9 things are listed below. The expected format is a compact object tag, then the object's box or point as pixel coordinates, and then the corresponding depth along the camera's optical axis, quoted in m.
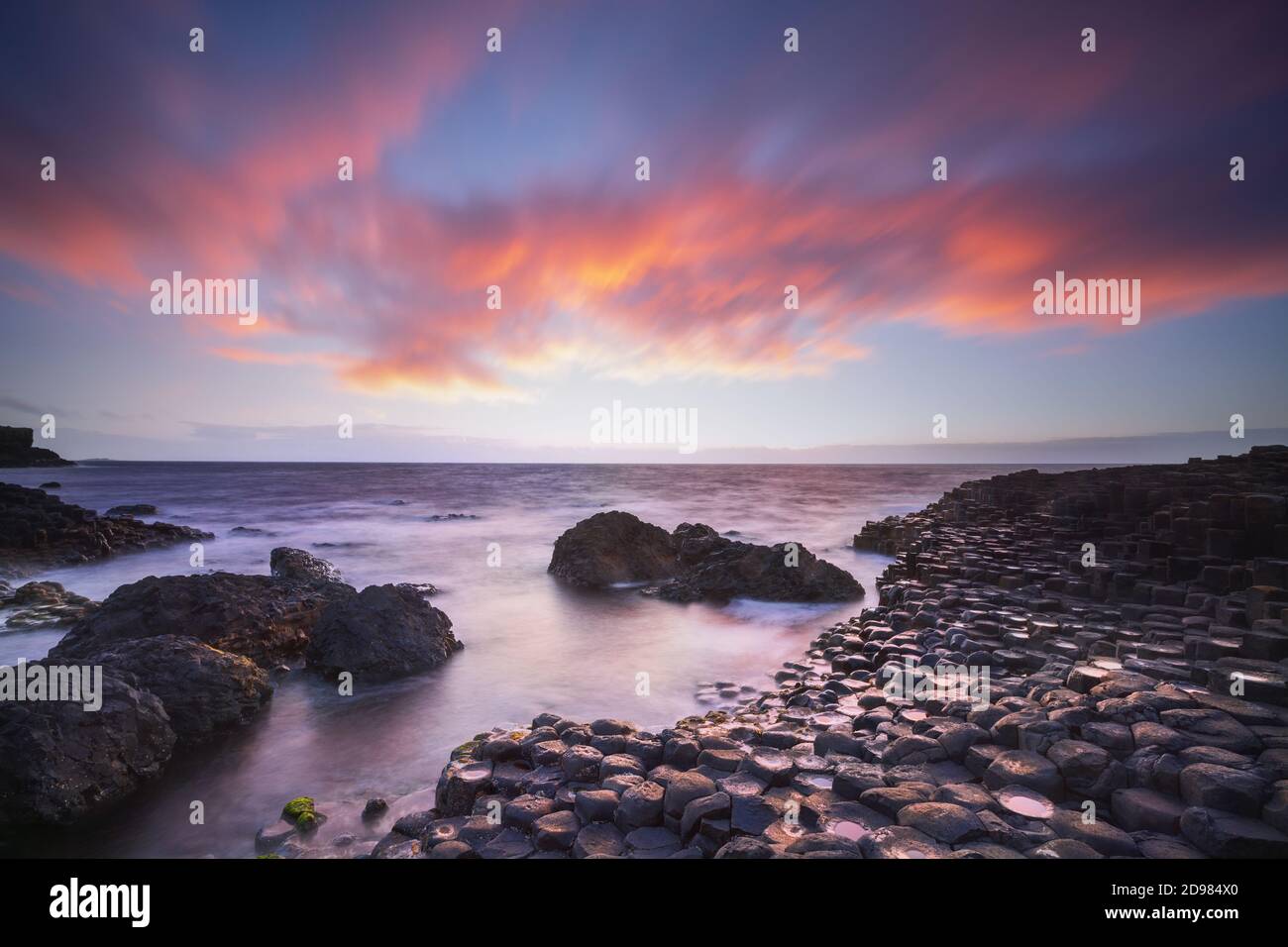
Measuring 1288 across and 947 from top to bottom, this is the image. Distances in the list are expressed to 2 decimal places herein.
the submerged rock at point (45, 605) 10.91
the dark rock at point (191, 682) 6.54
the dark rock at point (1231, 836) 3.05
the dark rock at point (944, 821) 3.26
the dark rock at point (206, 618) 8.17
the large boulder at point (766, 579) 13.45
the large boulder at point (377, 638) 8.63
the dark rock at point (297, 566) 13.38
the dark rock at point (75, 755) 4.75
